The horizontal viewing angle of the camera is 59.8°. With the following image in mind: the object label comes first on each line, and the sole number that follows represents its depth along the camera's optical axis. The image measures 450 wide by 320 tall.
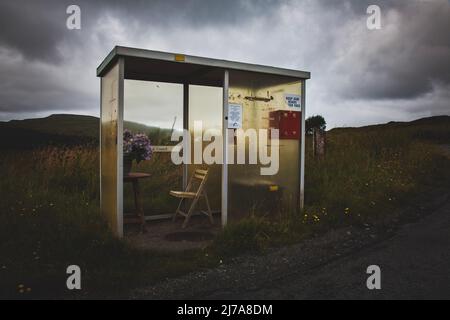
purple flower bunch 6.55
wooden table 6.39
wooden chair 6.72
